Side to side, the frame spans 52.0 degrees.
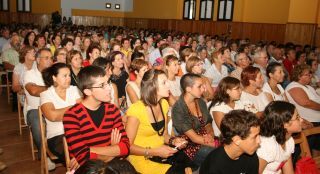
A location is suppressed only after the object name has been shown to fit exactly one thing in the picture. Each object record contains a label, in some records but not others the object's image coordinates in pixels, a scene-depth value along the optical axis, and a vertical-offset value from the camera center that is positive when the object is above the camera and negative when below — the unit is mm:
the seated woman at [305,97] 4431 -812
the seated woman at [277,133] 2584 -781
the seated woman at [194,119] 3217 -873
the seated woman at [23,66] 4762 -582
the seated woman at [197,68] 4766 -513
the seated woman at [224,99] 3463 -690
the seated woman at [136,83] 4023 -644
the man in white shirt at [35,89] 3740 -727
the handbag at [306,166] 2625 -1032
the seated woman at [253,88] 3988 -658
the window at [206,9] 14969 +1118
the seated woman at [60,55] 5004 -409
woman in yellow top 2797 -846
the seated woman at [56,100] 3176 -721
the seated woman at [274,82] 4293 -622
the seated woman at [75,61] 4707 -457
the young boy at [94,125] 2488 -735
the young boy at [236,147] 2287 -796
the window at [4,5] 19988 +1293
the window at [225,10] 13852 +1007
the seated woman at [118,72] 4914 -625
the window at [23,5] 20219 +1330
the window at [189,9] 16231 +1170
